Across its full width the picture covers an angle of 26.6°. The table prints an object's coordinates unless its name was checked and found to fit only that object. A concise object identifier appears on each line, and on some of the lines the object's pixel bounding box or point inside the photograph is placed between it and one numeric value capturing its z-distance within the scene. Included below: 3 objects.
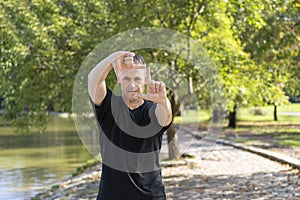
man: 4.05
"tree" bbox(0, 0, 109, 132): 14.67
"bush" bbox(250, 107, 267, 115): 44.12
